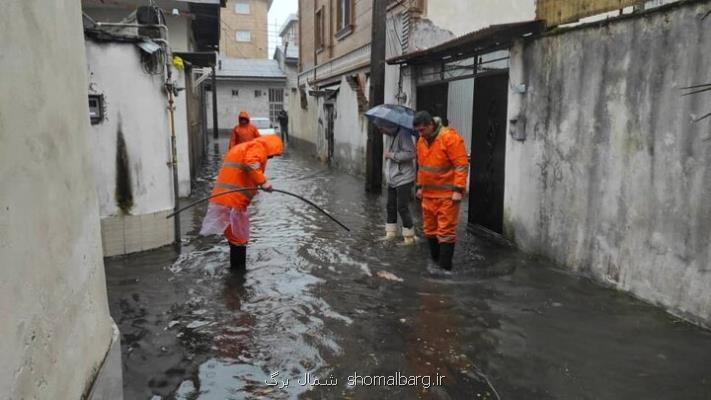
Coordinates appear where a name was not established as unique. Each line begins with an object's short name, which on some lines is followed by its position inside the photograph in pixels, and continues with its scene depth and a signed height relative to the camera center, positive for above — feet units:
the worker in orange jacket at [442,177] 19.19 -2.18
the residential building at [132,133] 19.88 -0.71
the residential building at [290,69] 83.98 +8.63
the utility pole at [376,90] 34.99 +1.51
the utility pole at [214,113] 95.23 +0.02
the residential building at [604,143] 14.24 -0.92
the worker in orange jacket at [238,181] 18.06 -2.18
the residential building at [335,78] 45.78 +3.50
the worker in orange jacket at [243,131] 32.18 -1.00
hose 18.04 -2.47
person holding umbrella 23.66 -1.77
